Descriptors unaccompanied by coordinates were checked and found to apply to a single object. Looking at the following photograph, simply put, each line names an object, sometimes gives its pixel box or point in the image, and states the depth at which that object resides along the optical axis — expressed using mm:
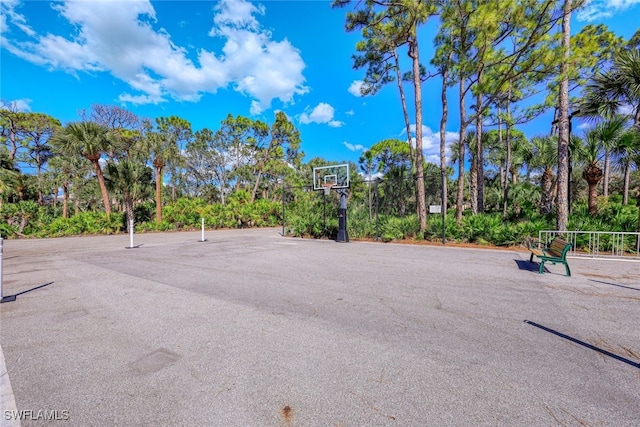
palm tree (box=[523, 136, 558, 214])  13516
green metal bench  5566
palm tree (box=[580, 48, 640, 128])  8250
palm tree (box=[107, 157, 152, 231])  18375
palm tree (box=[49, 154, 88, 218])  22125
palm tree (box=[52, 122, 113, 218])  15648
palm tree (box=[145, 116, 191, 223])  18766
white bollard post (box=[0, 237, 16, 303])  4392
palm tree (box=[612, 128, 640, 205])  9016
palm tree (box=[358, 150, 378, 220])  33375
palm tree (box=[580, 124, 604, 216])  10719
